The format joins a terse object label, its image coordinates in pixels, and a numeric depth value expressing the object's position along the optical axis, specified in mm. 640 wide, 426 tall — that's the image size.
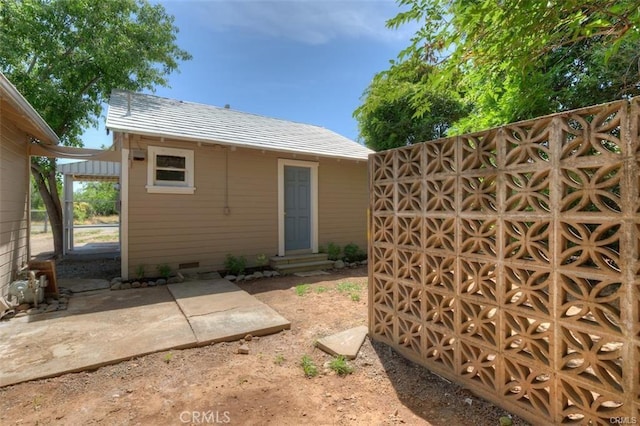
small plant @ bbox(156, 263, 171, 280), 5902
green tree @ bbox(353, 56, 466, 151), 12922
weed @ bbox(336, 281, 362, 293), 5489
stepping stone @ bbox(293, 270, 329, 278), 6758
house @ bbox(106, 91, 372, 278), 5754
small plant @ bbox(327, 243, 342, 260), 7879
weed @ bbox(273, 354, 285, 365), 2939
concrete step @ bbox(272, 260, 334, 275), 6930
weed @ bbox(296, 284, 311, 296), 5316
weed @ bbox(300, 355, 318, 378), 2725
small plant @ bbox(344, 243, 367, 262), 8180
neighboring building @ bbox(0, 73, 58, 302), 4294
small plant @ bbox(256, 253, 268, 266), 6949
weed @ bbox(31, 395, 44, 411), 2242
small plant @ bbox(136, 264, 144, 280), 5723
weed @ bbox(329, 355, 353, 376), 2750
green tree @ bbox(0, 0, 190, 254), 7902
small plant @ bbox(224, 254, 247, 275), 6531
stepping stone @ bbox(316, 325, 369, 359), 3051
